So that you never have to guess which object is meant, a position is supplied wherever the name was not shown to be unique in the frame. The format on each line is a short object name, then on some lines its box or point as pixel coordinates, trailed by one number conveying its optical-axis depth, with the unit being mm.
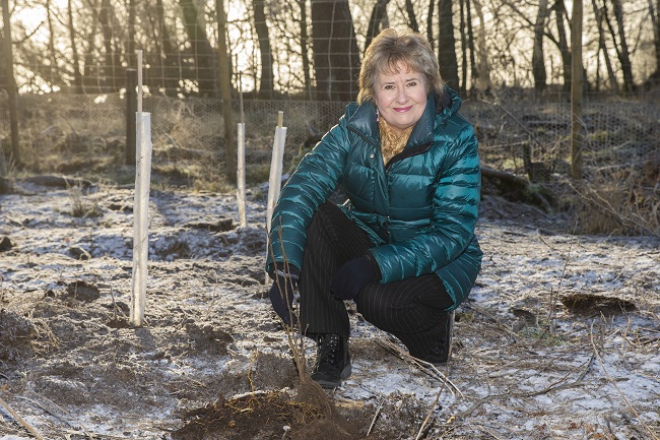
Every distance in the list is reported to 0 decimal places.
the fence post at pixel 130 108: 7688
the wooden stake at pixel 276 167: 3521
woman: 2434
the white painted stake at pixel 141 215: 2813
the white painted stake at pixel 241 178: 4473
